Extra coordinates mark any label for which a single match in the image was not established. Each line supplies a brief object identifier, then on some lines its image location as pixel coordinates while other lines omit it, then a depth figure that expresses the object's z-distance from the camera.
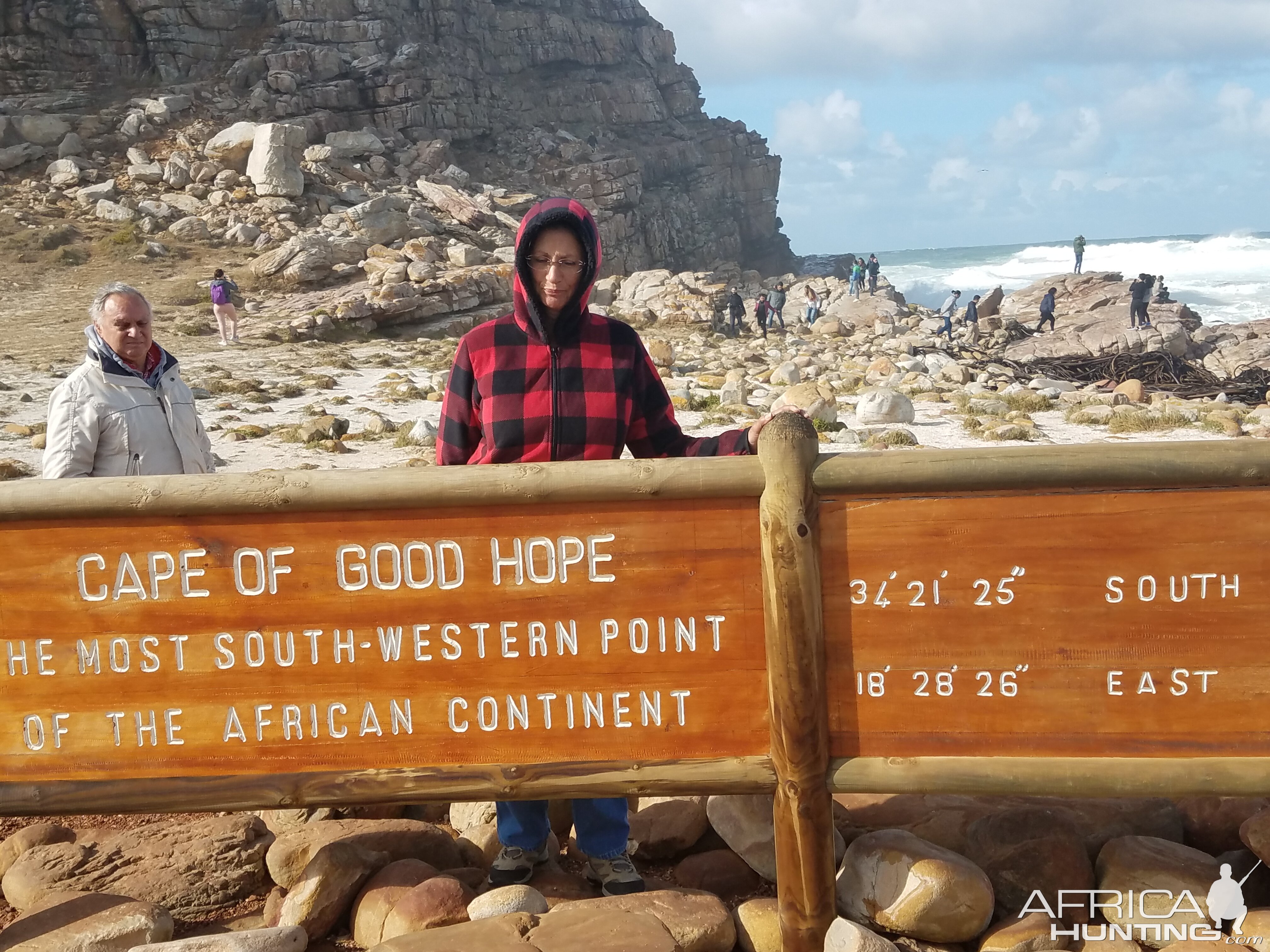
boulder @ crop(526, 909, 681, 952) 2.50
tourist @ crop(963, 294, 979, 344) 32.47
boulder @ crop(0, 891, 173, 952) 2.68
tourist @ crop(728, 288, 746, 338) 31.11
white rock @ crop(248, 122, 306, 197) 33.97
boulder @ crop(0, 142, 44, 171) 35.53
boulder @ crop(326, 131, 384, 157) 43.34
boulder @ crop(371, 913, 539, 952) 2.47
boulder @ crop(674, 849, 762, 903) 3.14
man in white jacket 3.38
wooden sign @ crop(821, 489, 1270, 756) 2.26
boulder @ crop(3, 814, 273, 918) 3.07
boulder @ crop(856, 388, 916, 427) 13.20
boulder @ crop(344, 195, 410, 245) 31.44
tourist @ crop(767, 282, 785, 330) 33.97
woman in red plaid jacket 2.84
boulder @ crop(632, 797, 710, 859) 3.35
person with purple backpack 20.55
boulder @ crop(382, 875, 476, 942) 2.77
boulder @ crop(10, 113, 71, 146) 37.88
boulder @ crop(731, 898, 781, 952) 2.76
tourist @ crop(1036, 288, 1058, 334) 33.06
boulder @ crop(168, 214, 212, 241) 30.53
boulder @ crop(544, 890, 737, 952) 2.67
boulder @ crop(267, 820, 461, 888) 3.17
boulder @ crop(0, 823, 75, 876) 3.31
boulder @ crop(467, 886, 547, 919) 2.75
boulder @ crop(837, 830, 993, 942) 2.74
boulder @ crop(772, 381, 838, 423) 12.95
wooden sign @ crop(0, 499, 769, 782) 2.37
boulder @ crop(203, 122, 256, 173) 36.00
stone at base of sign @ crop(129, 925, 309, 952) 2.57
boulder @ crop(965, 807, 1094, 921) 2.94
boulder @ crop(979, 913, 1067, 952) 2.71
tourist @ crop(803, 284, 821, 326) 37.66
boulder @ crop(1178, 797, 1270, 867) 3.23
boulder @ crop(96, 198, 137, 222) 31.25
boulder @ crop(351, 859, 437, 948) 2.86
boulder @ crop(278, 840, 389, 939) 2.87
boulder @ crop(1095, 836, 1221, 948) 2.82
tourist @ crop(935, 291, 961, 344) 32.16
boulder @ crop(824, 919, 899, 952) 2.49
